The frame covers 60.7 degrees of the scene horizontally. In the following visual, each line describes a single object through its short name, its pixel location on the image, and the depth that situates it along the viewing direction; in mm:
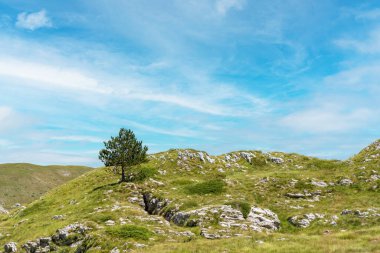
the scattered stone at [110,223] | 41094
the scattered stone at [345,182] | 54166
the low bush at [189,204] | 46488
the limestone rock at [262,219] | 39938
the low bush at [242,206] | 42375
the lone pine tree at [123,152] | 60688
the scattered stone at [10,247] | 40338
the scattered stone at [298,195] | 51375
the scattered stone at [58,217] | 49225
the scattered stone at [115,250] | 32912
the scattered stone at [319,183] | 54991
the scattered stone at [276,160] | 76369
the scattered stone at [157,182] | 59469
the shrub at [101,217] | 42750
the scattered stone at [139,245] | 33250
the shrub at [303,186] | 54050
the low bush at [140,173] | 61756
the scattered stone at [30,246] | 39969
